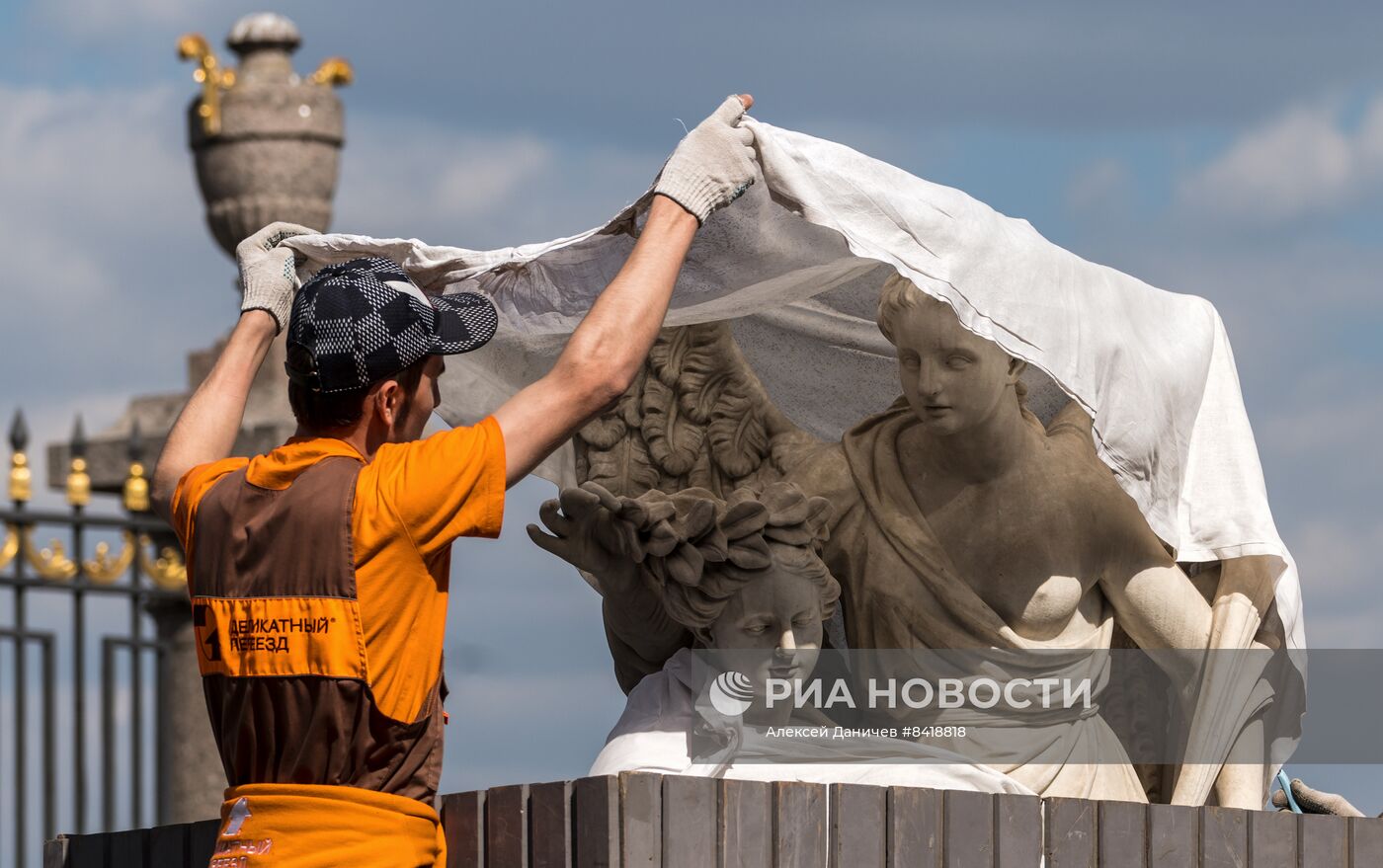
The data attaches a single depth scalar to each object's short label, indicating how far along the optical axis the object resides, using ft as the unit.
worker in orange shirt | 31.58
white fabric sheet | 39.70
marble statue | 43.57
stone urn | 83.25
